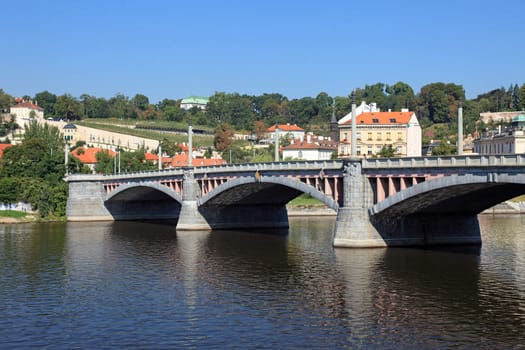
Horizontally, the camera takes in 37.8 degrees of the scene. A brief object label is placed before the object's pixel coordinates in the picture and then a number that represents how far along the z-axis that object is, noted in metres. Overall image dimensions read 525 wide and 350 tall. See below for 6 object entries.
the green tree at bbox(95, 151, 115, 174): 152.18
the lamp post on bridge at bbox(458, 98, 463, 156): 57.81
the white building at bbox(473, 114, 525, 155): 112.56
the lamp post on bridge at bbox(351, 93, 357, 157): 64.11
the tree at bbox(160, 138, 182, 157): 187.35
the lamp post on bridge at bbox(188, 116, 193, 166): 91.09
